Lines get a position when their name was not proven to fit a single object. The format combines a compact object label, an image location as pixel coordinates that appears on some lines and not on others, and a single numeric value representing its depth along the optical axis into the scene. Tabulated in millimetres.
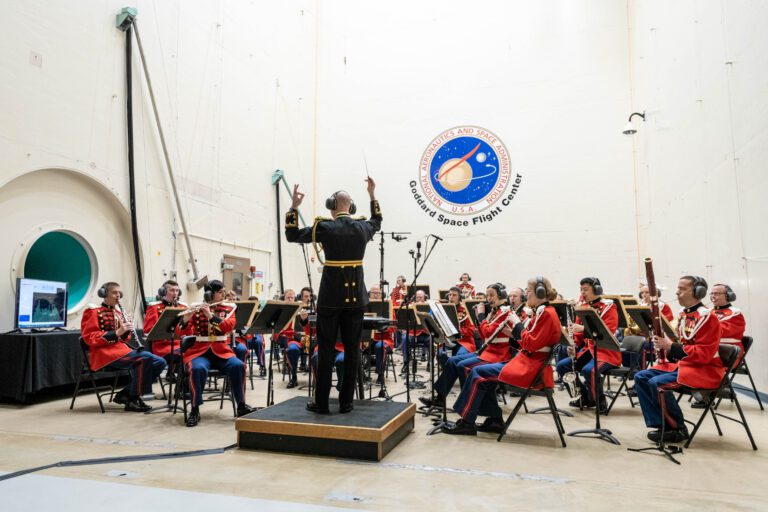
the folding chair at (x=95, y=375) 5441
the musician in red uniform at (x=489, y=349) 5141
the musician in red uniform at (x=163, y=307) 6105
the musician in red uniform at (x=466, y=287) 11477
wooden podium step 3678
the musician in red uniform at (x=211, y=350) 4992
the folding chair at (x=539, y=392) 4215
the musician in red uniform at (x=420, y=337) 9031
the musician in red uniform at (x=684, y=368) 4070
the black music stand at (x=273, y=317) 5031
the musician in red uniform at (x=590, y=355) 5594
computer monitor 5605
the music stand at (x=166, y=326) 5129
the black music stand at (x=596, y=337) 4412
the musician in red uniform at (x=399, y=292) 10844
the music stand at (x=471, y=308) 6456
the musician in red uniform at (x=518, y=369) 4273
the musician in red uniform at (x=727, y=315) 5059
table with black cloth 5379
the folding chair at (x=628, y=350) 5434
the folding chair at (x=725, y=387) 4008
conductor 3998
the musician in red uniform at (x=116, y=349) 5457
